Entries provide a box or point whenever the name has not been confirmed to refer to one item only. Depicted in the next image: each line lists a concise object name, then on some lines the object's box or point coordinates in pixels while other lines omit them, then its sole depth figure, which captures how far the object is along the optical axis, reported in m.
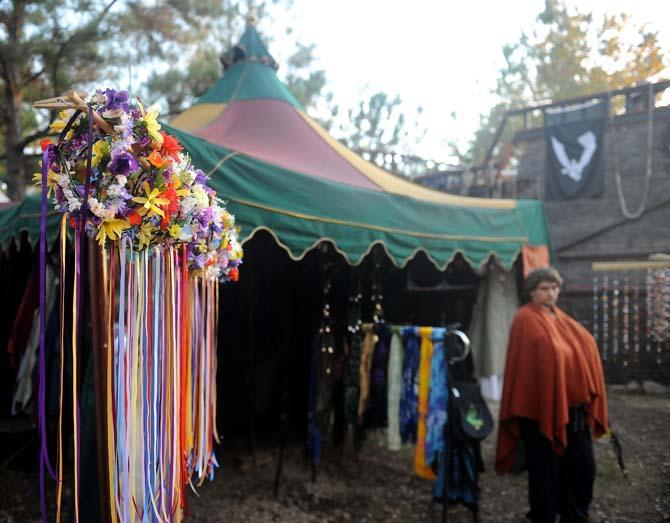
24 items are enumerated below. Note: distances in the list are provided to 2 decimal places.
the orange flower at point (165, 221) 1.70
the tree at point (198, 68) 8.41
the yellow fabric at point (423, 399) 3.10
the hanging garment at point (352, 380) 3.76
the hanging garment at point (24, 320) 3.70
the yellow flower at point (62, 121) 1.60
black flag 5.52
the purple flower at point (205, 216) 1.96
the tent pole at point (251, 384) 3.80
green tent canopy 2.97
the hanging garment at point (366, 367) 3.65
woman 2.78
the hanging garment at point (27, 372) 3.70
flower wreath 1.57
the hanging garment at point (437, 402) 3.03
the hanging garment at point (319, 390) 3.70
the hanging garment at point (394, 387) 3.34
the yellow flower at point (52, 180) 1.57
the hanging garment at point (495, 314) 5.55
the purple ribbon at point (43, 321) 1.48
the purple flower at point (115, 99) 1.60
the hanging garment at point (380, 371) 3.59
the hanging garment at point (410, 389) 3.29
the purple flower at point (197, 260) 2.07
